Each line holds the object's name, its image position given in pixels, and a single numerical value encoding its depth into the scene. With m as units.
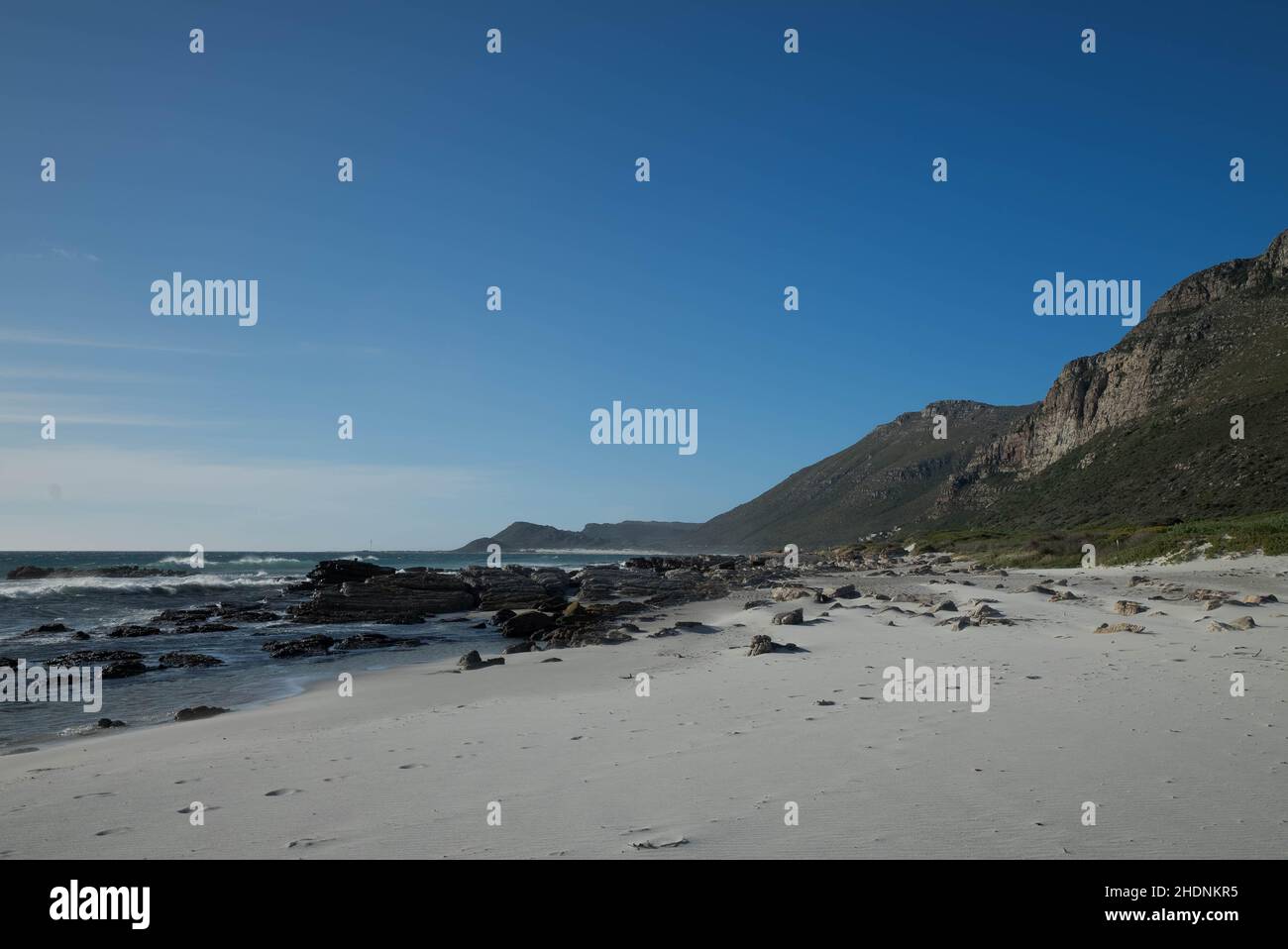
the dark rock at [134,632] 28.71
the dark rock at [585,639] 21.62
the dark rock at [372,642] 24.62
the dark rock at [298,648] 22.53
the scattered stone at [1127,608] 18.09
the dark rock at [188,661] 20.12
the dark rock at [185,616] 34.94
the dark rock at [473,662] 17.45
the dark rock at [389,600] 35.81
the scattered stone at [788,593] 30.30
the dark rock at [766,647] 15.79
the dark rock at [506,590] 40.88
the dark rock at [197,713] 12.75
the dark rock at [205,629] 29.97
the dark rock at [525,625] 26.83
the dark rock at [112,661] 18.48
